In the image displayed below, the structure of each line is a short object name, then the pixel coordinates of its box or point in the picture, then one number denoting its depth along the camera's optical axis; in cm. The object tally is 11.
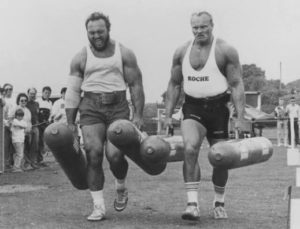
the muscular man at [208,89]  740
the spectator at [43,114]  1627
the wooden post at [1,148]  1397
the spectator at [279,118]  2520
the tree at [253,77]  9162
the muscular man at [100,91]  743
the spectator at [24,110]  1448
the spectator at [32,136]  1552
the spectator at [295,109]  2180
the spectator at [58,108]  1548
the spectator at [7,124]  1445
